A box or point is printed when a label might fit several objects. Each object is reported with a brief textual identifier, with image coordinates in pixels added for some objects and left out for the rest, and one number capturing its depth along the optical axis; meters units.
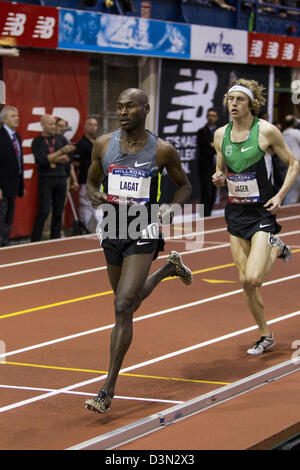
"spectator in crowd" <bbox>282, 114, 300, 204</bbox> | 21.91
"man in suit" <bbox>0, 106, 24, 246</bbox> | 15.48
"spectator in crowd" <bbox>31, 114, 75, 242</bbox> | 16.25
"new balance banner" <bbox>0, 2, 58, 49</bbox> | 15.77
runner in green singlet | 8.70
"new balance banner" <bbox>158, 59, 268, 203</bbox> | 20.59
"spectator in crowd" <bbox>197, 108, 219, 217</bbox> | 20.12
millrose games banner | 17.33
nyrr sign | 20.83
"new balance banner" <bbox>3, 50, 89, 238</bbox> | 16.97
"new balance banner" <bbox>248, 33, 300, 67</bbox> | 22.88
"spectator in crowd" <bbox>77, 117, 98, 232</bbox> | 17.33
